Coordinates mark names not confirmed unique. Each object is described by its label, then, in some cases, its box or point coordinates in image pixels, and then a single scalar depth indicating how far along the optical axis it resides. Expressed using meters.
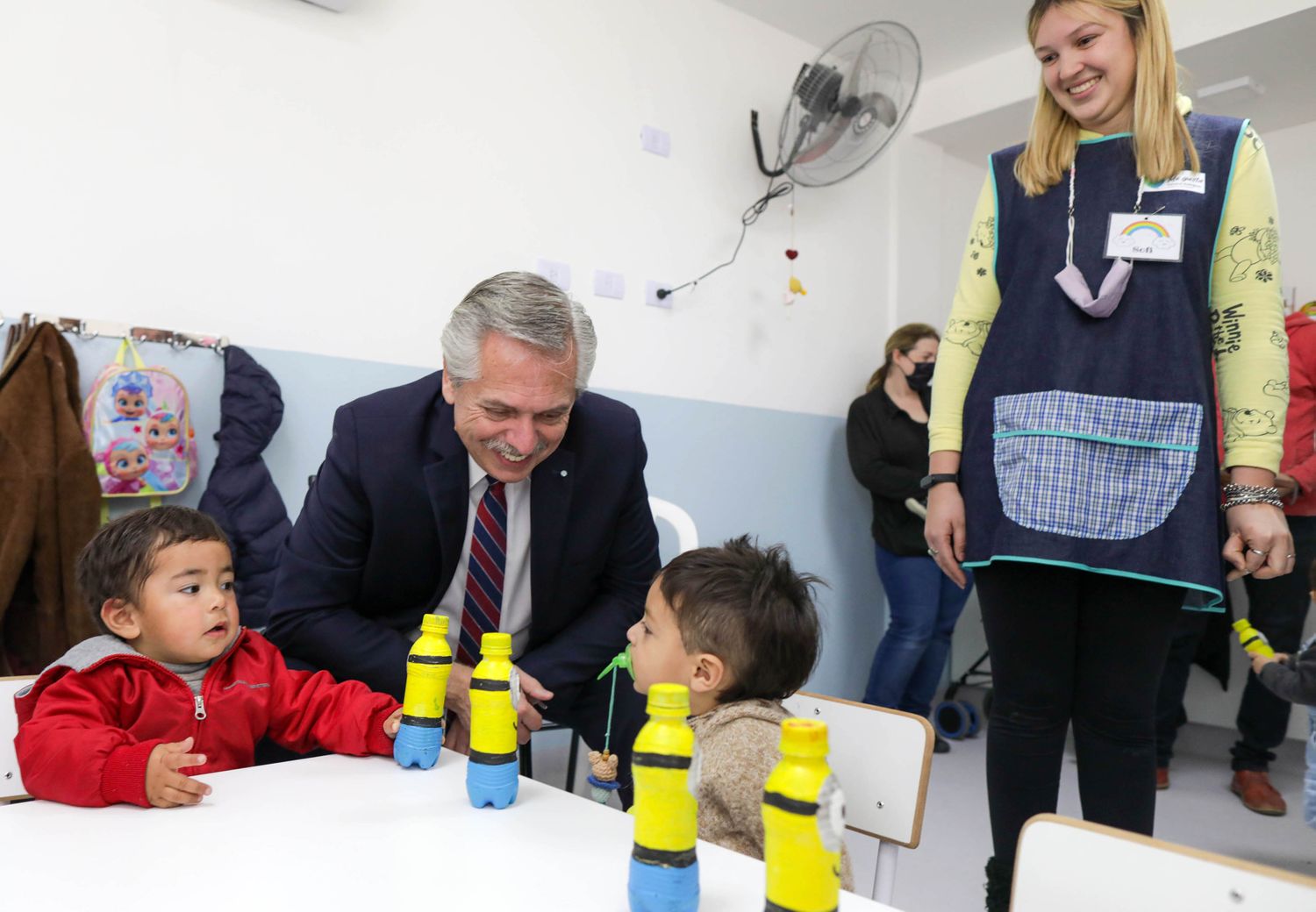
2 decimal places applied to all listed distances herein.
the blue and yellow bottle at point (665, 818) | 0.64
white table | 0.69
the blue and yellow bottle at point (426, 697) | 1.02
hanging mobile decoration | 3.70
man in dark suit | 1.30
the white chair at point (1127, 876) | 0.65
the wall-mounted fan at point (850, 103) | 3.19
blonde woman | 1.26
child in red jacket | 1.11
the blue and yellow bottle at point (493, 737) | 0.89
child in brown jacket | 1.17
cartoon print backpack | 2.12
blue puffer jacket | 2.25
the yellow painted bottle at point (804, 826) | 0.54
